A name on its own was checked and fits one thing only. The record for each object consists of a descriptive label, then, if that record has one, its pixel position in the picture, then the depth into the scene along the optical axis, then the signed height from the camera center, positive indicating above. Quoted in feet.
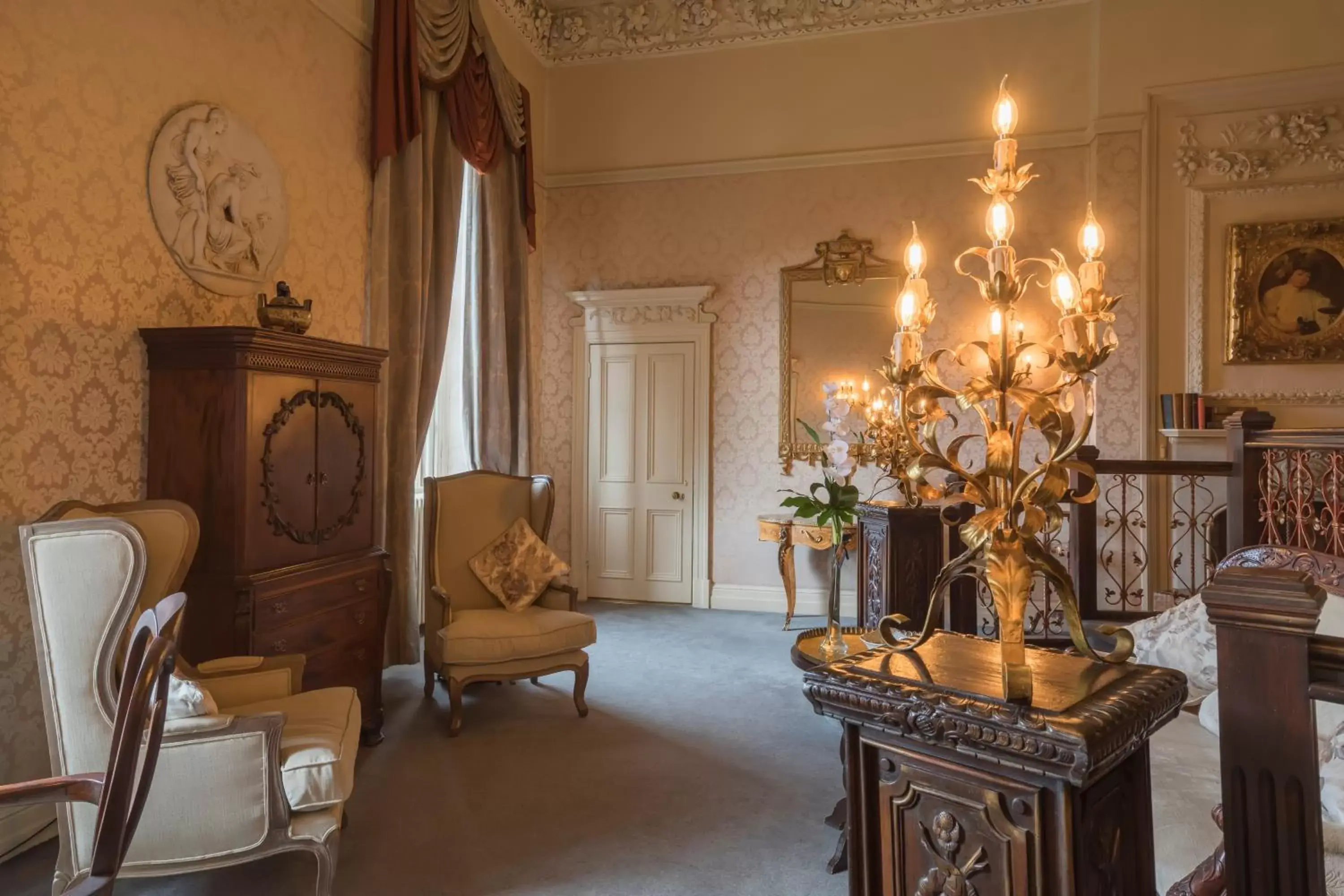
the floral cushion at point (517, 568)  13.44 -2.05
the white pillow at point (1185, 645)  8.29 -2.12
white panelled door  21.30 -0.65
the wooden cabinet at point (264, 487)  9.52 -0.50
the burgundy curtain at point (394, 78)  14.15 +6.60
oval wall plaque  10.59 +3.45
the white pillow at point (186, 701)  6.91 -2.18
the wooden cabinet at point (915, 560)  12.09 -1.73
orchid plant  10.16 -0.65
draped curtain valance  14.24 +7.25
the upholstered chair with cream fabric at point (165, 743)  6.44 -2.55
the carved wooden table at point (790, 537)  18.54 -2.12
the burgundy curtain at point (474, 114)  16.22 +6.91
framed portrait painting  17.19 +3.31
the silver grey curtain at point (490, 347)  18.01 +2.25
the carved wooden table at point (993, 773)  2.68 -1.17
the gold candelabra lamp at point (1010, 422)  3.11 +0.10
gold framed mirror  20.03 +3.02
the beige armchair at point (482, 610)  11.97 -2.68
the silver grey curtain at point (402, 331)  14.44 +2.12
